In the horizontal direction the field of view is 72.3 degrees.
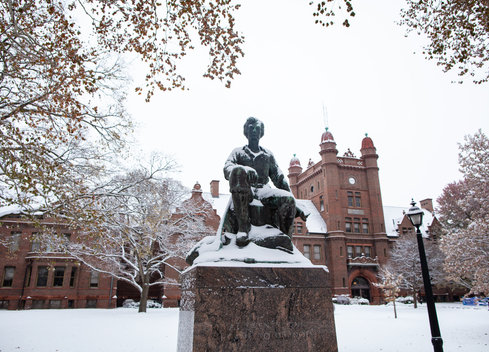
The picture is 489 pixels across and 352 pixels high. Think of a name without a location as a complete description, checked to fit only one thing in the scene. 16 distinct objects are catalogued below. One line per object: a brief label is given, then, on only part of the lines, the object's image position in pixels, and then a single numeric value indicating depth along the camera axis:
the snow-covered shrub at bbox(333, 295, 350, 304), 35.28
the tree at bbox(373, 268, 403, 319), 22.97
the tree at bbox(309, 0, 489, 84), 6.70
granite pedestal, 3.74
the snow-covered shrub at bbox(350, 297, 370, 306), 36.20
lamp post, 6.91
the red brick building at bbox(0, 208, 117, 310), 29.75
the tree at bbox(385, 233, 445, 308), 34.72
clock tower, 39.75
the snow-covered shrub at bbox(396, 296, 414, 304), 37.77
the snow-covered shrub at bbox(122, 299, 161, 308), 31.97
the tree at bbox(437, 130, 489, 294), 14.55
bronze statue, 4.72
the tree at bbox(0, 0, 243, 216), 6.96
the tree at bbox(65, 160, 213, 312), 13.24
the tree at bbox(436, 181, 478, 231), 36.04
